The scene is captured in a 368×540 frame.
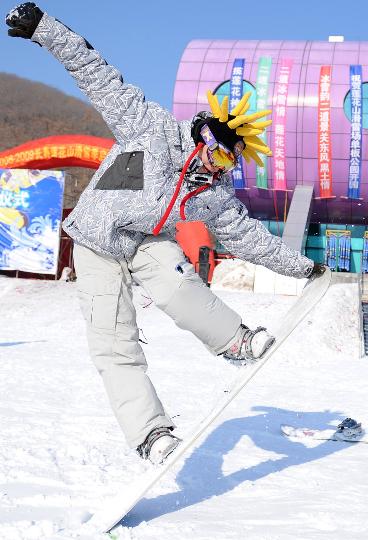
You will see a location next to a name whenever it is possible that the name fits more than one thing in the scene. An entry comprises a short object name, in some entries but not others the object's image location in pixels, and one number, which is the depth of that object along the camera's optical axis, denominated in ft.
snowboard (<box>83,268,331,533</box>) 8.16
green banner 58.54
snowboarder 9.46
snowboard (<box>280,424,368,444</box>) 14.37
